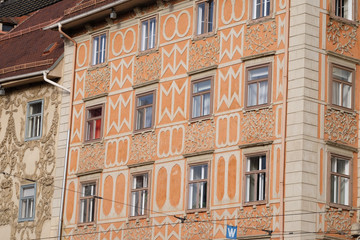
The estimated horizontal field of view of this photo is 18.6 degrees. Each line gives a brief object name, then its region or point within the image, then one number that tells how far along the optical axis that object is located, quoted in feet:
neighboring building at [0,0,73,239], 132.05
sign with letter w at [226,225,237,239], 103.86
